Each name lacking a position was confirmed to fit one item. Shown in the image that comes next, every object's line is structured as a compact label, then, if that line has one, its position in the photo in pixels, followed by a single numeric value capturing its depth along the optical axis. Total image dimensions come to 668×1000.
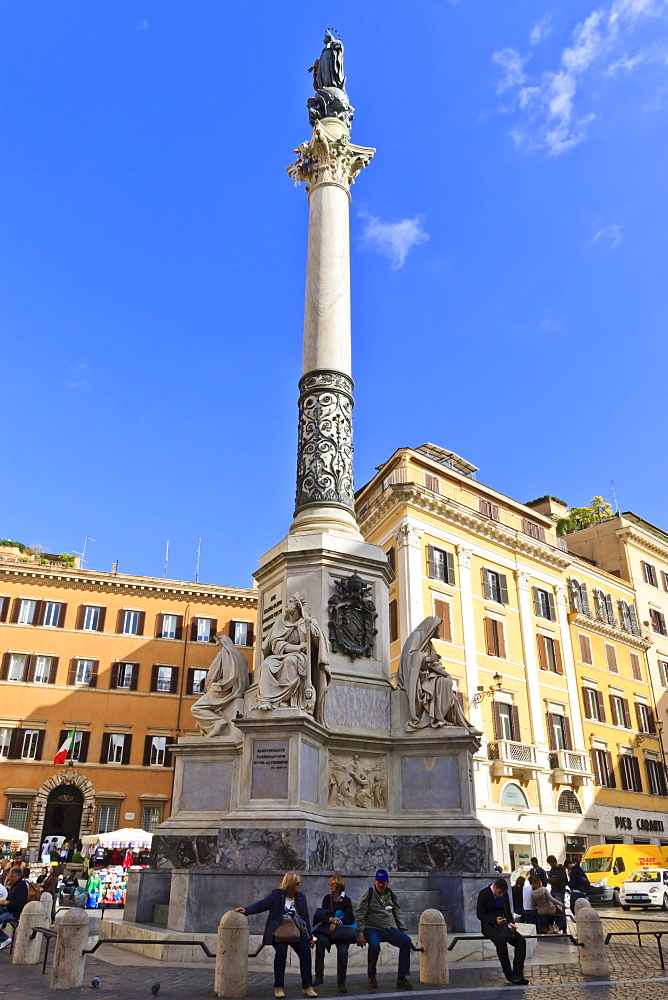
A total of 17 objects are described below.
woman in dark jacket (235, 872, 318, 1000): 7.74
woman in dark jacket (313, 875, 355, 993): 8.38
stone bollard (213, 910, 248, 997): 7.55
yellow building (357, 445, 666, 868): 36.22
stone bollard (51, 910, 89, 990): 8.16
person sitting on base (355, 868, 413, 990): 8.48
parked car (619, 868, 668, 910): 24.53
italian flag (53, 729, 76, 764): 34.84
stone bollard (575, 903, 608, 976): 9.68
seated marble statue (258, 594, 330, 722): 11.96
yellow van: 27.34
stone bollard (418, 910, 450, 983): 8.66
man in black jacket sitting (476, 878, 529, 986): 8.86
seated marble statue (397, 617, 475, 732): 13.19
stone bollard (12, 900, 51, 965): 10.59
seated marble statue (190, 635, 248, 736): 13.91
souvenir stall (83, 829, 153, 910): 28.70
